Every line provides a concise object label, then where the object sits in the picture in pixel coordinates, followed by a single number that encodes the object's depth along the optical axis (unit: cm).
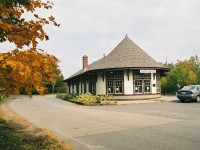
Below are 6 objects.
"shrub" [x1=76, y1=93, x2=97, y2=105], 2797
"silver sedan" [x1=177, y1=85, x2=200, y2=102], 2609
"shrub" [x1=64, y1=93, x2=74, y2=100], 3904
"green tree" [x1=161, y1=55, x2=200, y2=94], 5841
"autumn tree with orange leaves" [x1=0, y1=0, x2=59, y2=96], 427
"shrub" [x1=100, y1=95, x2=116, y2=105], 2683
